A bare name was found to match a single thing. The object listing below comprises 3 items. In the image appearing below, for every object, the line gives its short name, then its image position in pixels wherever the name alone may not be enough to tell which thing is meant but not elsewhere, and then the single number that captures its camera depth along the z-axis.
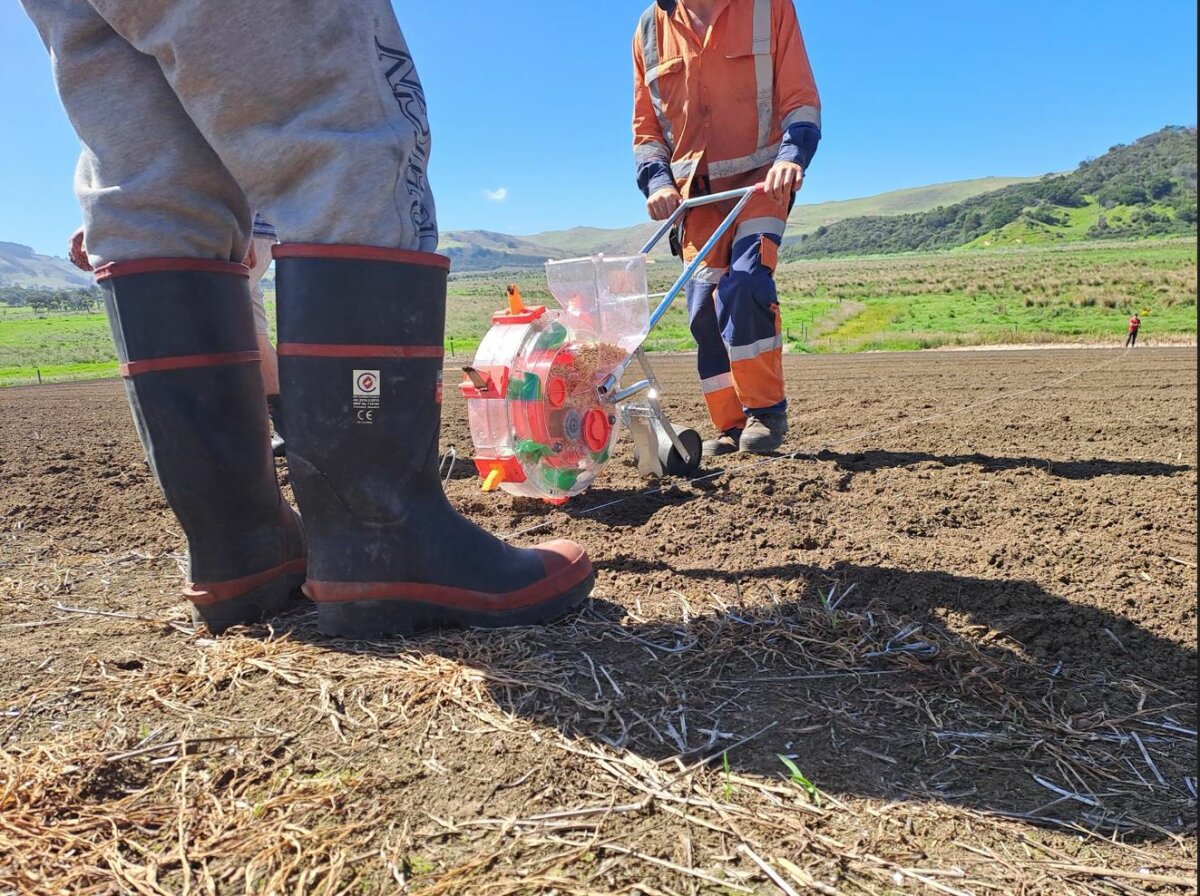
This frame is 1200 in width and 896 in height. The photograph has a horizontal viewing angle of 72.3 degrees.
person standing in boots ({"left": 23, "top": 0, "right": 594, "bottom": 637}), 1.51
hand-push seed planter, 2.61
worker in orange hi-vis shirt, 3.57
